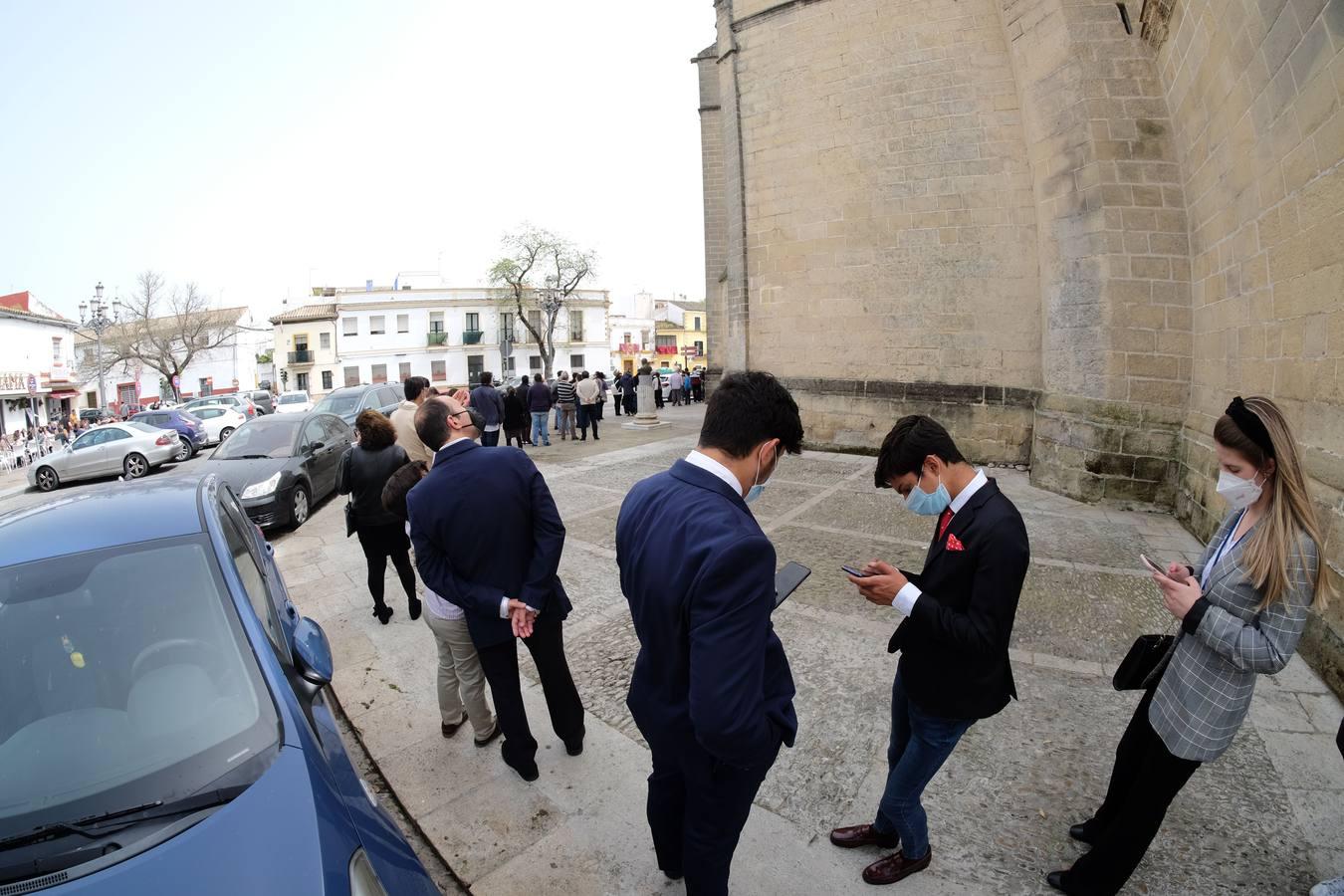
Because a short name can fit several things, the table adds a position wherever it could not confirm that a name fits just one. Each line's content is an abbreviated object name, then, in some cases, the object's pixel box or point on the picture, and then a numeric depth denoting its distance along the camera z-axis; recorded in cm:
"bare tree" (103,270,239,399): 3838
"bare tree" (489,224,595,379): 4253
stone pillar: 1662
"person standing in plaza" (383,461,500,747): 306
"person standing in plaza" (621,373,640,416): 2052
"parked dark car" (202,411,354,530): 790
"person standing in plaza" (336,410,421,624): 473
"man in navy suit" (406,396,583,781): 281
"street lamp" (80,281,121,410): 2911
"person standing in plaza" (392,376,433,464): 625
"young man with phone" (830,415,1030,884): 193
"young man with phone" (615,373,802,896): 156
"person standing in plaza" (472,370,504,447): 1077
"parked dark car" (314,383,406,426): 1421
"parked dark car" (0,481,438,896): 153
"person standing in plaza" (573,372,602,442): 1398
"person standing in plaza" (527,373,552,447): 1308
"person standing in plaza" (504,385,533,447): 1280
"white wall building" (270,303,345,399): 4656
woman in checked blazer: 179
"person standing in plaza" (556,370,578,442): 1400
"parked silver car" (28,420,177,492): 1442
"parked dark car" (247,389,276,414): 2996
